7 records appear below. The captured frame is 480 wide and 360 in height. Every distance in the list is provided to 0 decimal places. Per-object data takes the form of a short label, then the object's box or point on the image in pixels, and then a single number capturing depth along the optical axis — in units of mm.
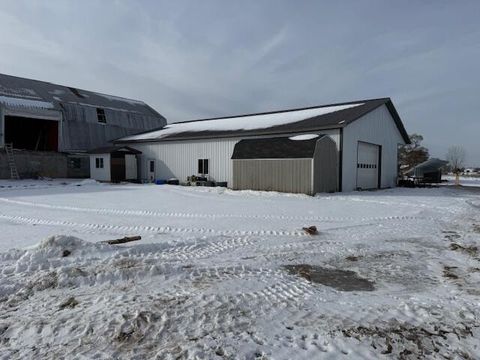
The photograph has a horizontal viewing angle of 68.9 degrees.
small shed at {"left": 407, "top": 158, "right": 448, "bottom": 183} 32812
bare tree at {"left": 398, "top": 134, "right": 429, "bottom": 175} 47406
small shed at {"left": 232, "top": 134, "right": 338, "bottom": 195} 17203
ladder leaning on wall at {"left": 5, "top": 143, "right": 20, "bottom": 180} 26150
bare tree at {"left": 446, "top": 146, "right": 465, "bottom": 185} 75019
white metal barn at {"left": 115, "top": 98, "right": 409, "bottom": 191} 19484
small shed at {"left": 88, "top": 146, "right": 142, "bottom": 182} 26312
